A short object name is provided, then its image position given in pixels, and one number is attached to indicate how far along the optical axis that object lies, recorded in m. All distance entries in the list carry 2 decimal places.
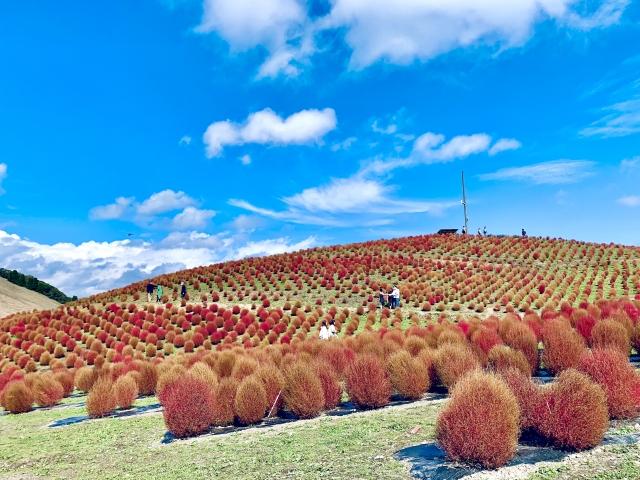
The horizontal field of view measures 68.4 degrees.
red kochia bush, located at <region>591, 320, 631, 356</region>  11.27
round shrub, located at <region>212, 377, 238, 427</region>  9.53
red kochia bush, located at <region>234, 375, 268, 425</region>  9.38
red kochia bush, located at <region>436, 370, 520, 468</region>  5.60
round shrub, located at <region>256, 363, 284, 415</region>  10.01
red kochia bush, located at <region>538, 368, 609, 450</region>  5.95
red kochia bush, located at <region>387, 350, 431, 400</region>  10.05
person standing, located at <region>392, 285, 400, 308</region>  28.89
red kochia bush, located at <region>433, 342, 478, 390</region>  10.06
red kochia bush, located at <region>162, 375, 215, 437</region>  8.77
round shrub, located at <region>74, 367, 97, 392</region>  16.03
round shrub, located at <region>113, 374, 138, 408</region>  12.41
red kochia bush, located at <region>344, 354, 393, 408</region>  9.55
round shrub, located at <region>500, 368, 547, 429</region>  6.41
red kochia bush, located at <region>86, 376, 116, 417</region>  11.45
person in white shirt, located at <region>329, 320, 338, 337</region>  20.72
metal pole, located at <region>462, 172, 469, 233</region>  66.20
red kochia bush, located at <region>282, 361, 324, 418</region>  9.41
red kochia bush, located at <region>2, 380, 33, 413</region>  13.58
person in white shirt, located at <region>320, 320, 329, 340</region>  19.19
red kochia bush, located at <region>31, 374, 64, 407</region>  14.28
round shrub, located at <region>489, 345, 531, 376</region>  9.73
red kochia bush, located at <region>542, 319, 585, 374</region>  10.57
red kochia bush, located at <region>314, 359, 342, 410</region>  10.10
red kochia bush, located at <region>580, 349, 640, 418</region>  7.00
